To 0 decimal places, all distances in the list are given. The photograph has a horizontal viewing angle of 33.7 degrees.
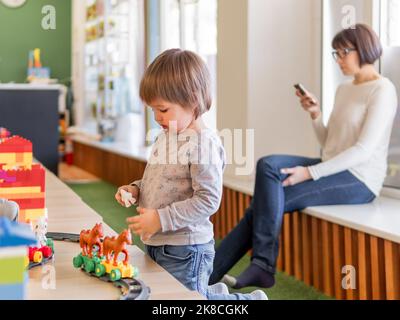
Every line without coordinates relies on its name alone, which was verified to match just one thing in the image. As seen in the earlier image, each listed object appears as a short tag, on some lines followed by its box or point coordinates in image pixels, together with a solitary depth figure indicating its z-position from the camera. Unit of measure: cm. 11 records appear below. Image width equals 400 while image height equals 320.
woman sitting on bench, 231
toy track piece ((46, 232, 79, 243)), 139
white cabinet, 611
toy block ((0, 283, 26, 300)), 75
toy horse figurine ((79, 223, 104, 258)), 114
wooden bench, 203
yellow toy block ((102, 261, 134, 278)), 105
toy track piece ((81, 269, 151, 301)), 94
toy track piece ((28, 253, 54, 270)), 114
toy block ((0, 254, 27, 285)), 74
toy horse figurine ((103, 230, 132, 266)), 107
